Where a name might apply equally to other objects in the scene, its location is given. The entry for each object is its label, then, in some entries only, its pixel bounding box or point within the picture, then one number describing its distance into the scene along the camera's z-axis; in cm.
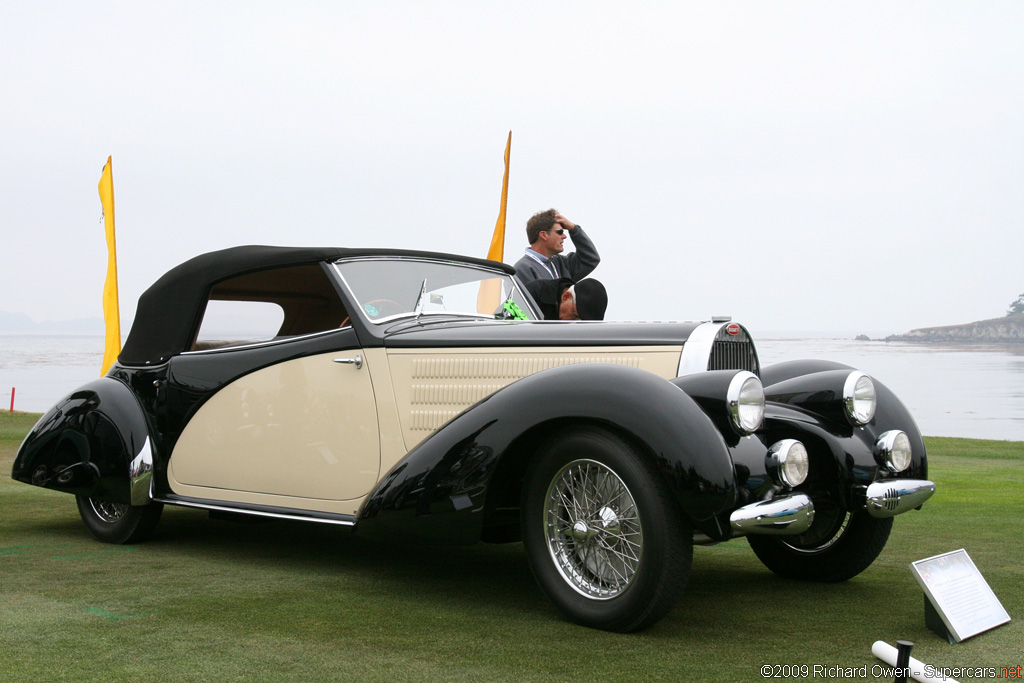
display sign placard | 349
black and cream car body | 365
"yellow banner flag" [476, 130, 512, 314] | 548
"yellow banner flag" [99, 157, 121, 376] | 1526
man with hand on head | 677
